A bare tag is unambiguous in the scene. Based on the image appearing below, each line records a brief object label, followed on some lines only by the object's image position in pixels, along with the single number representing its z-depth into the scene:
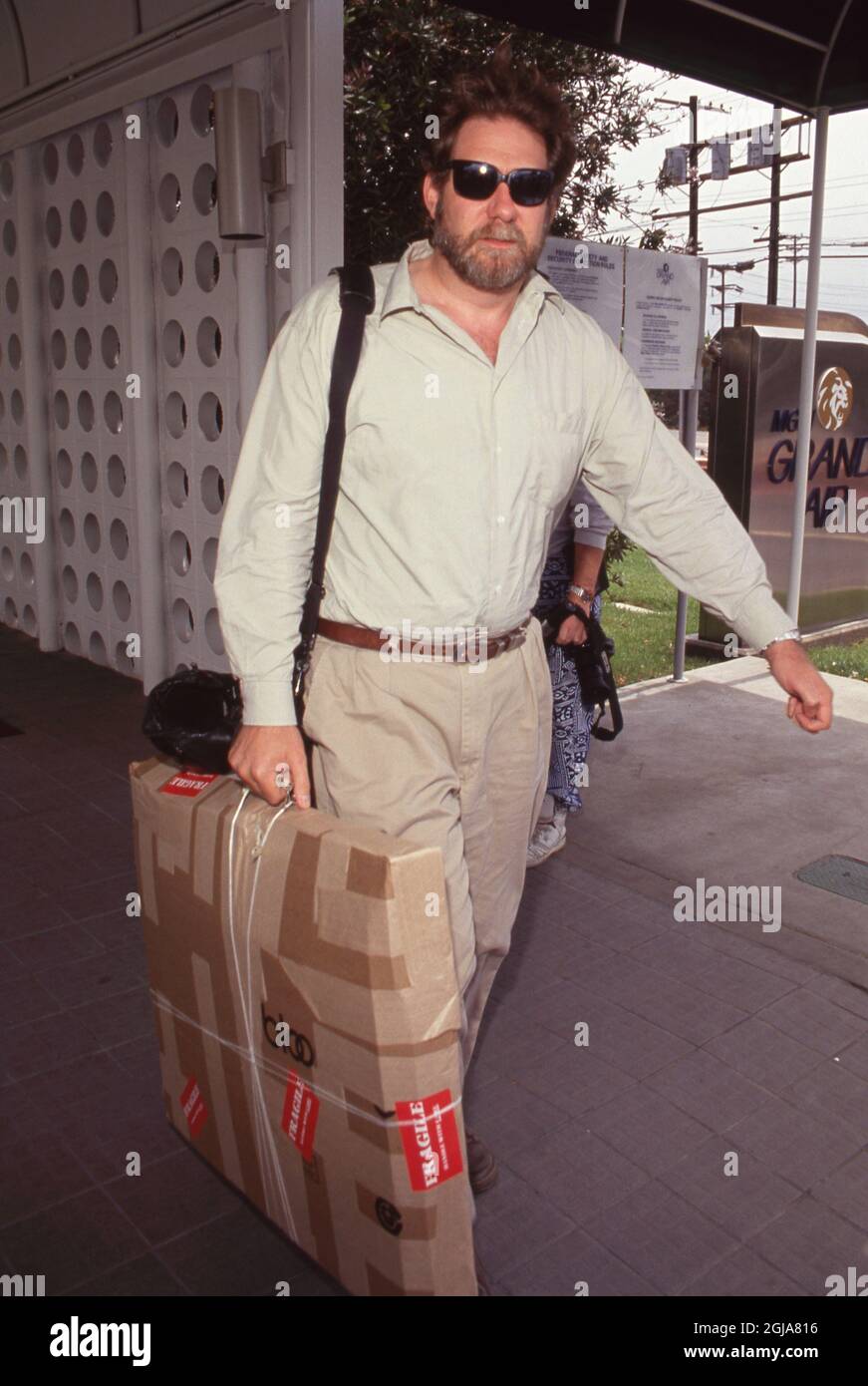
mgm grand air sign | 7.75
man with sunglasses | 2.15
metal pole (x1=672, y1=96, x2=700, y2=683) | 6.23
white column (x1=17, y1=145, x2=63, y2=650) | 7.15
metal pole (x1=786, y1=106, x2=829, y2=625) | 6.61
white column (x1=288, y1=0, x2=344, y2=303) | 4.82
